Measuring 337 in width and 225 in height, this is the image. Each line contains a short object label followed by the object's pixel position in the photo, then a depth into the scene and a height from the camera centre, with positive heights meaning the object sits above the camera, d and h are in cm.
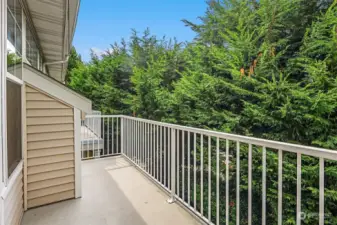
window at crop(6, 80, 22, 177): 171 -18
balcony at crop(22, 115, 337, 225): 216 -109
